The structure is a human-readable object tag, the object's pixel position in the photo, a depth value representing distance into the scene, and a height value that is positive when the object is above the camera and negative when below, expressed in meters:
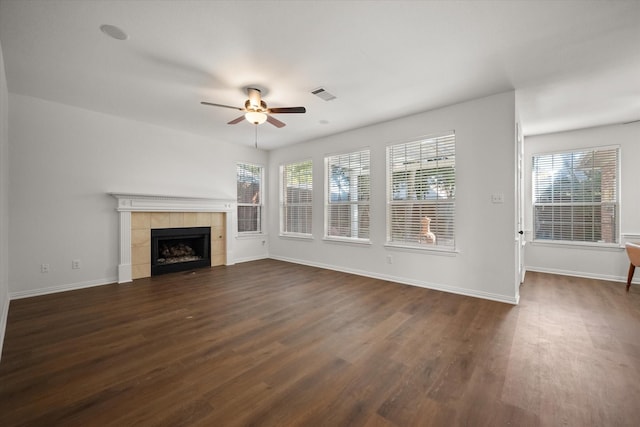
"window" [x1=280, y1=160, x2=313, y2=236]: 6.17 +0.38
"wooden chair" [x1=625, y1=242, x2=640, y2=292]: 3.88 -0.63
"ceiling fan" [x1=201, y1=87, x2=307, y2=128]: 3.30 +1.33
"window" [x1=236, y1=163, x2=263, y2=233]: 6.51 +0.42
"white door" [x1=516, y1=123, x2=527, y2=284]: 3.69 -0.31
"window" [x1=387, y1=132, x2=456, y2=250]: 4.10 +0.35
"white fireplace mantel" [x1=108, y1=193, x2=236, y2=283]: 4.54 +0.13
